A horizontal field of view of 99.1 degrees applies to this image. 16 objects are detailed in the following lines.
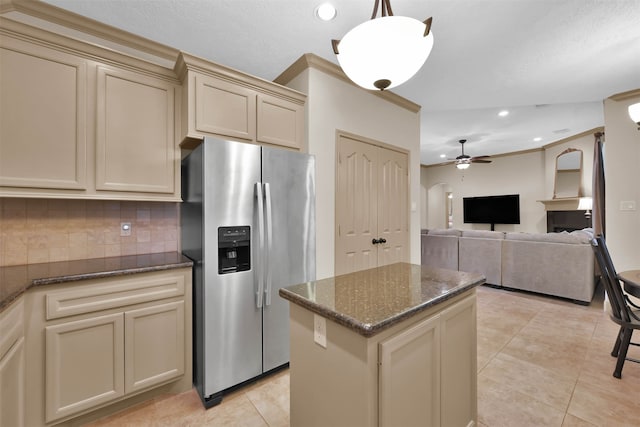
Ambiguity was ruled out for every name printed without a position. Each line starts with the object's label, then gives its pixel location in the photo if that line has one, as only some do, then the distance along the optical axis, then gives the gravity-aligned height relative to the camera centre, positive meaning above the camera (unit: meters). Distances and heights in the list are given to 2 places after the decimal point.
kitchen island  0.94 -0.54
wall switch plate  3.27 +0.12
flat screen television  7.02 +0.16
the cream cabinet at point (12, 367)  1.21 -0.71
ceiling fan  5.96 +1.21
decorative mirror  5.73 +0.90
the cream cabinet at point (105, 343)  1.48 -0.76
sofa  3.55 -0.65
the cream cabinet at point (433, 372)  0.98 -0.65
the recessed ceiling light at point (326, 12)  1.84 +1.41
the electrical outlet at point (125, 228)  2.18 -0.10
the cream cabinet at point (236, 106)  1.94 +0.87
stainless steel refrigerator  1.80 -0.25
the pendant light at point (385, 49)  1.12 +0.72
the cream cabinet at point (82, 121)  1.61 +0.63
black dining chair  2.02 -0.65
